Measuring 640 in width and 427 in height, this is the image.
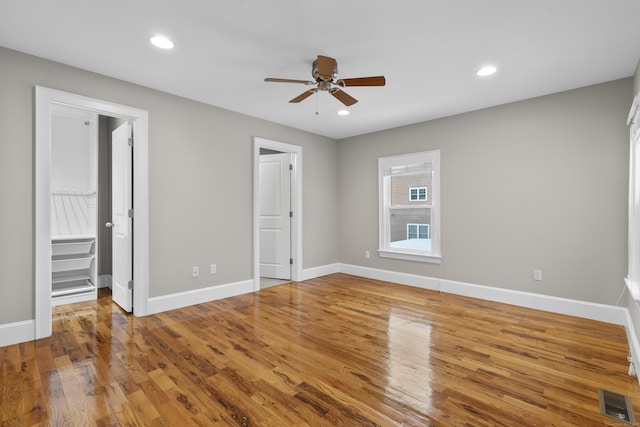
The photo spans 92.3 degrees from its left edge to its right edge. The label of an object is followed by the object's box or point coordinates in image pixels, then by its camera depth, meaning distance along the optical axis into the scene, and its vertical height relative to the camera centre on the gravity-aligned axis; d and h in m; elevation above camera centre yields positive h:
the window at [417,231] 4.83 -0.28
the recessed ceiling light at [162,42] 2.49 +1.42
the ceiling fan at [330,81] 2.56 +1.18
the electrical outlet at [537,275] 3.69 -0.74
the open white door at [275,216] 5.26 -0.04
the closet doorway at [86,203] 2.81 +0.13
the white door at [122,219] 3.48 -0.07
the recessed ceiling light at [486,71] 2.98 +1.42
